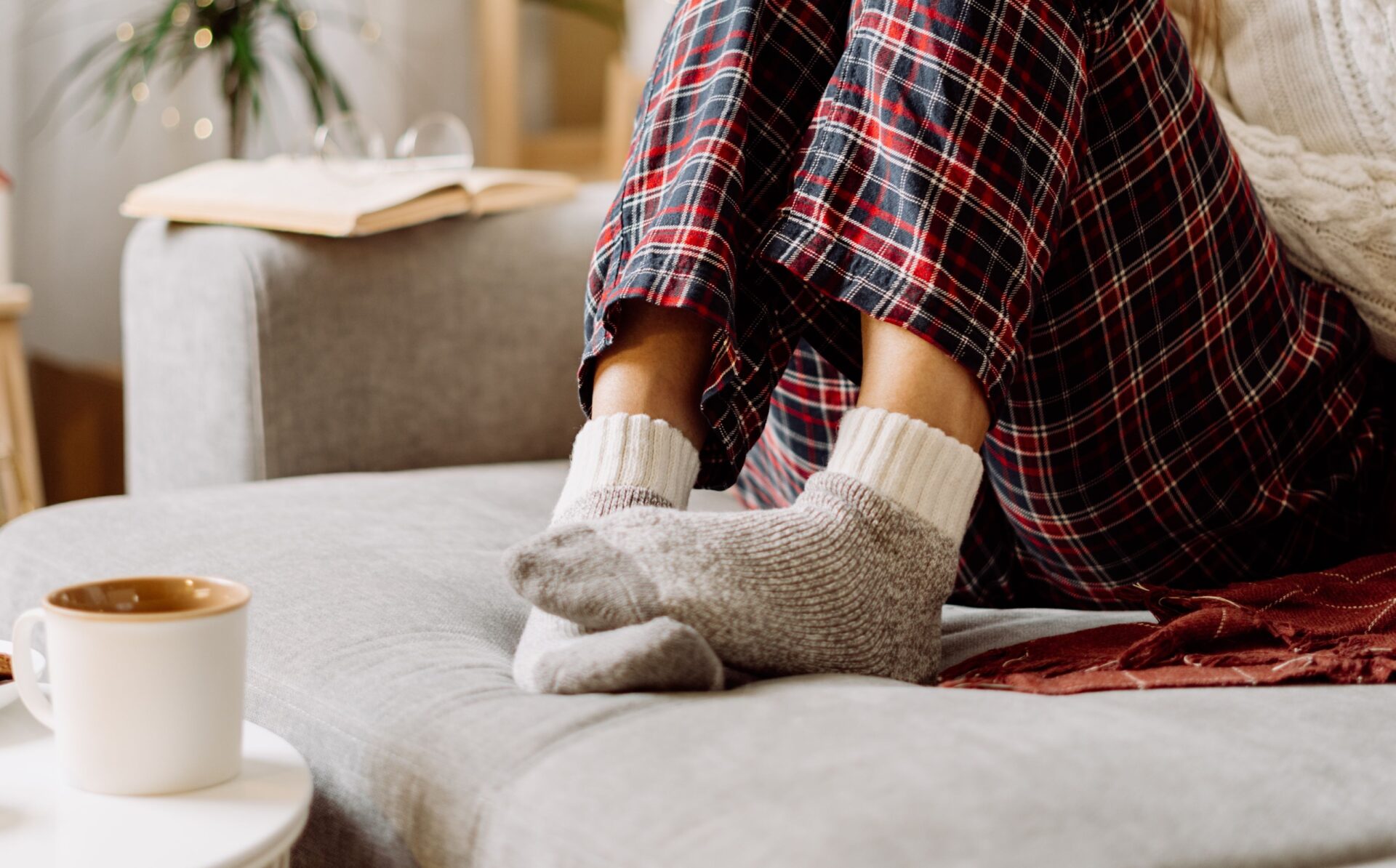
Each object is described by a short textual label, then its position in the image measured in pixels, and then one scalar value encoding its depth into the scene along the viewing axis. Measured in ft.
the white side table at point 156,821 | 3.58
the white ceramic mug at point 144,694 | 3.71
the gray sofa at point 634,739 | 3.57
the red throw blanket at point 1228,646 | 4.22
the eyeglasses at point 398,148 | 6.83
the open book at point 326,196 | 6.09
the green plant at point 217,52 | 9.45
